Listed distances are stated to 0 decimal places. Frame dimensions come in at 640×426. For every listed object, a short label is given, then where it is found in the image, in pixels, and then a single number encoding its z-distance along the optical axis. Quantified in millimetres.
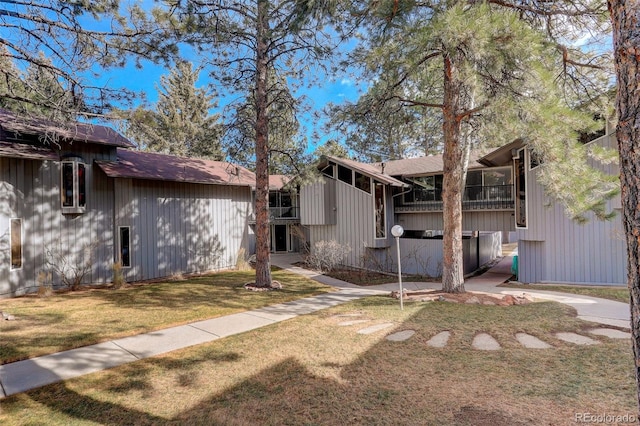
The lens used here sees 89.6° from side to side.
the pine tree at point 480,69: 5887
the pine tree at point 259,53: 8609
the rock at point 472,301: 7664
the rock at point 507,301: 7578
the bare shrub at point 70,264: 9820
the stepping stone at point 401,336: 5305
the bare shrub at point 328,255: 14062
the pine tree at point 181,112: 26844
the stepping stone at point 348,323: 6173
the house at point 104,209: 9117
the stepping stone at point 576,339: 4893
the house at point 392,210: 13938
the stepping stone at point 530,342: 4809
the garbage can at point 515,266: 13241
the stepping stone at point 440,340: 4996
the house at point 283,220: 20827
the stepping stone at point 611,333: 5102
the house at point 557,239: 10672
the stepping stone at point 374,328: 5735
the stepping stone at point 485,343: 4811
